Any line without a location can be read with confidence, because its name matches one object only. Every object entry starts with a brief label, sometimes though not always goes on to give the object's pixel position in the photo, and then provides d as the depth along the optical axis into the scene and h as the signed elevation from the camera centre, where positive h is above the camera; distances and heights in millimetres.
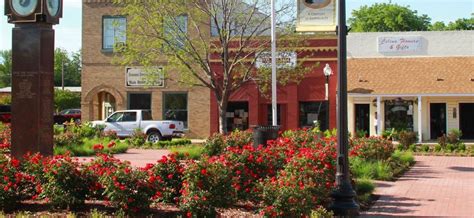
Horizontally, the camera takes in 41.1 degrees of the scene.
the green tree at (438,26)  63919 +9569
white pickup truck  30469 -260
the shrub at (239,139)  19625 -604
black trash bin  19125 -459
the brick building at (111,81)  36406 +2257
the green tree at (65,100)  57875 +1868
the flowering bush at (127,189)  8883 -977
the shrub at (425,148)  25303 -1135
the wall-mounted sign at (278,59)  29281 +2840
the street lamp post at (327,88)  28906 +1497
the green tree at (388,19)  60281 +9752
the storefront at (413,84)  32469 +1857
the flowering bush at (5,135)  22619 -575
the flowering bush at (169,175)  9773 -868
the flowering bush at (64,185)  9312 -978
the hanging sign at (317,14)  15344 +2611
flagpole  23453 +2167
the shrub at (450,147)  25242 -1088
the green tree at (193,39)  27500 +3873
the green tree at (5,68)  93000 +7894
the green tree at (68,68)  95062 +8109
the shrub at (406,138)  26000 -752
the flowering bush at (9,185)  9508 -999
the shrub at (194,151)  20702 -1058
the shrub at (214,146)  19922 -831
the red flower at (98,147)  10045 -445
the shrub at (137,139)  27641 -851
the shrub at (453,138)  25797 -737
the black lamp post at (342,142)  9641 -345
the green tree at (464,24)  61875 +9388
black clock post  13539 +879
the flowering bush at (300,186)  8688 -959
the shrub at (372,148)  17188 -787
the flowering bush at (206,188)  8789 -980
